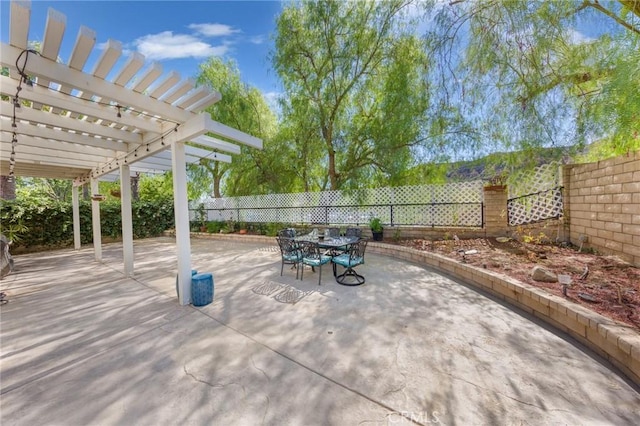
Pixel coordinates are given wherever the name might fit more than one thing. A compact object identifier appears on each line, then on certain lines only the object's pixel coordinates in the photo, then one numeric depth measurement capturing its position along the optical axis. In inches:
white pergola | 86.0
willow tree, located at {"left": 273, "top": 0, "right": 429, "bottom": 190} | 248.7
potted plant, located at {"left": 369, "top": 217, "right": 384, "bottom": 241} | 275.7
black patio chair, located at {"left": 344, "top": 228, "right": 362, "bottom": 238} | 217.1
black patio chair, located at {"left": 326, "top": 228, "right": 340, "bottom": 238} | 221.6
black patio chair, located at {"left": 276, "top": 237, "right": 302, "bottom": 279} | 177.9
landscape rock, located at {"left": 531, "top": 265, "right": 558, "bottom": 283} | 127.2
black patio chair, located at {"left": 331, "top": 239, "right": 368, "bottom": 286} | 164.2
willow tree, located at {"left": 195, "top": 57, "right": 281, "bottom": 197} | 371.2
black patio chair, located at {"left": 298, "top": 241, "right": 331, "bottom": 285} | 167.3
